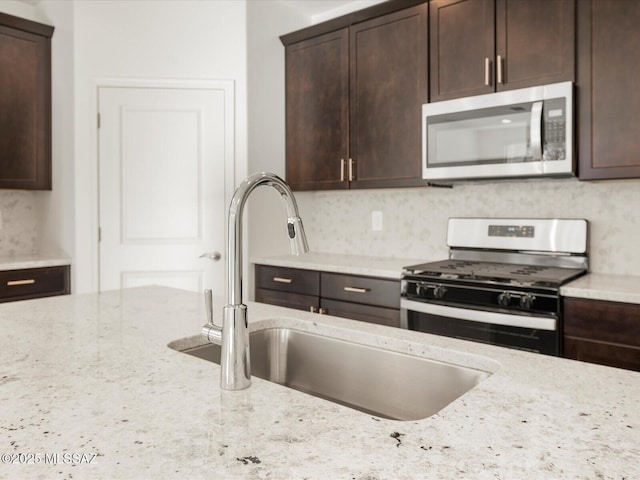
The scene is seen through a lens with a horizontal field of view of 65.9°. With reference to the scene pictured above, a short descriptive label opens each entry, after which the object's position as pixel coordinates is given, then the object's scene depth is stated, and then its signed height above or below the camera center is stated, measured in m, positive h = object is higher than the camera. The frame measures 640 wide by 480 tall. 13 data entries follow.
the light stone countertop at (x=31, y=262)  2.97 -0.21
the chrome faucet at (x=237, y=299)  0.84 -0.12
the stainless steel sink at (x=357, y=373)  1.09 -0.36
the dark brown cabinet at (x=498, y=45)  2.28 +0.91
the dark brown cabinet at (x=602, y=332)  1.88 -0.41
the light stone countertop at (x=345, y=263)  2.70 -0.21
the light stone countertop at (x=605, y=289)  1.90 -0.25
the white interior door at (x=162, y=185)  3.24 +0.29
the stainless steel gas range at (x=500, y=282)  2.07 -0.24
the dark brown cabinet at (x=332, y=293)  2.66 -0.39
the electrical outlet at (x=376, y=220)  3.37 +0.05
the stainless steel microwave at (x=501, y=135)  2.25 +0.46
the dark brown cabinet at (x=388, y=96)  2.79 +0.78
